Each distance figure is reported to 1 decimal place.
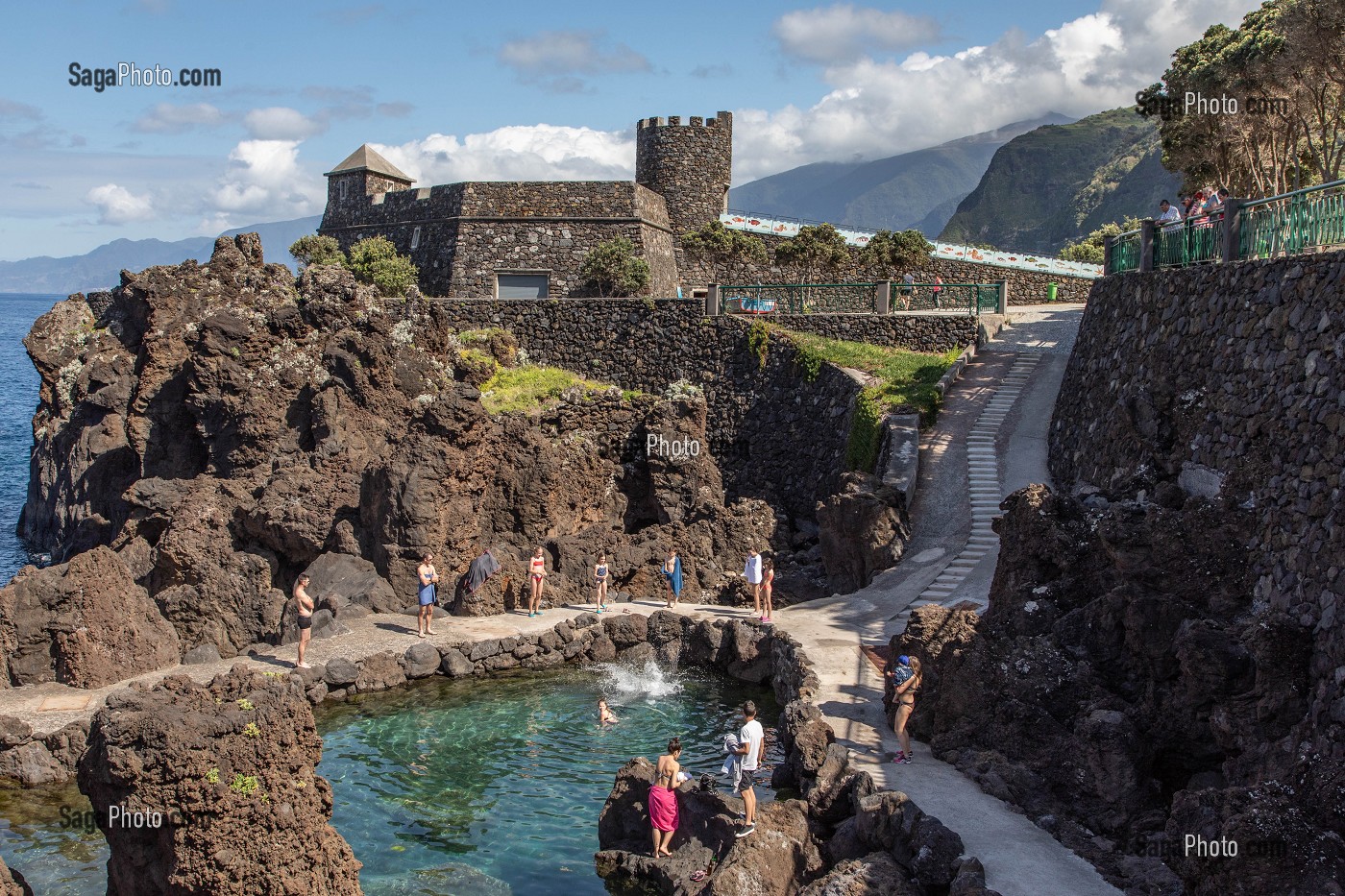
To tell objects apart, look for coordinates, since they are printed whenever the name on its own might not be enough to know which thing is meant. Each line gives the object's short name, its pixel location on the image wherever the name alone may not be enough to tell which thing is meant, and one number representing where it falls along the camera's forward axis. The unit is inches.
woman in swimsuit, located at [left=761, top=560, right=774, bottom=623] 903.7
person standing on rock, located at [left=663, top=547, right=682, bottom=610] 981.2
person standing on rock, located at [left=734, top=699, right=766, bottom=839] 613.9
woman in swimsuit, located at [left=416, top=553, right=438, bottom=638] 877.8
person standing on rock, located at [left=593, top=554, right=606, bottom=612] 947.3
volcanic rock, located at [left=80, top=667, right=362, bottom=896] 438.6
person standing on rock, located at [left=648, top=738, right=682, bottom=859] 566.6
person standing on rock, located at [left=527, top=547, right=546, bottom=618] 946.7
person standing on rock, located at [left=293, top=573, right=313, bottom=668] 802.8
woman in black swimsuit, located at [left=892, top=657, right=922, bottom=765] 599.5
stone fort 1811.0
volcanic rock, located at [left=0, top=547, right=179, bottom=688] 761.0
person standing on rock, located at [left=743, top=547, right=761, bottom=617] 941.3
